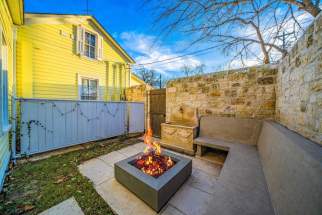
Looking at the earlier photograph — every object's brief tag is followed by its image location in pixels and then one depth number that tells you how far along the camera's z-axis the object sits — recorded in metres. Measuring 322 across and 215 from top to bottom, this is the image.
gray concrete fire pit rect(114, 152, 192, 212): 1.63
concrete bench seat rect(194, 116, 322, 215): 0.82
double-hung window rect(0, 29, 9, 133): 2.31
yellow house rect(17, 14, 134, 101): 4.23
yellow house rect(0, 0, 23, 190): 2.16
